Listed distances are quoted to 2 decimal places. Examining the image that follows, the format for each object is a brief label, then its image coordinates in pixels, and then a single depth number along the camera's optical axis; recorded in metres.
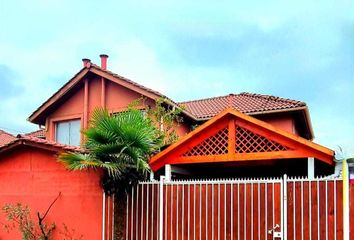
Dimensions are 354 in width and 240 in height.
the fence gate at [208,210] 10.11
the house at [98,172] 10.94
